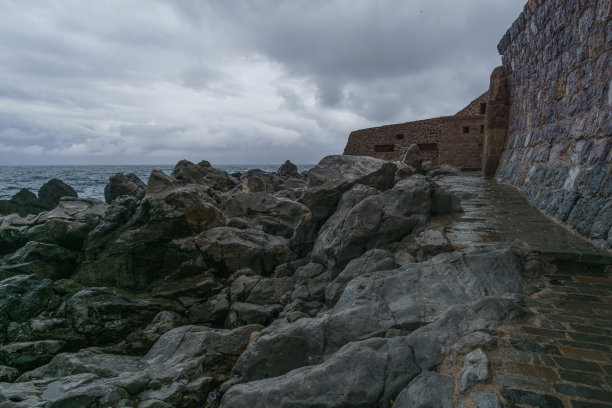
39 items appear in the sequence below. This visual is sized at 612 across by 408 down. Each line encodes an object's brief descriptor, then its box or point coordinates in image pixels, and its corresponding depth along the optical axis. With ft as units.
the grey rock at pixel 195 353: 13.82
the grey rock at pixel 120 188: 59.72
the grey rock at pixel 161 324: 18.45
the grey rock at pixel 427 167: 51.41
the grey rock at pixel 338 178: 23.72
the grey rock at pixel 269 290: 20.43
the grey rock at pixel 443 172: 46.40
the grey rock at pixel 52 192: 61.00
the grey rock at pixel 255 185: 47.32
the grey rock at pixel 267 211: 31.68
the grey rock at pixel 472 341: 8.59
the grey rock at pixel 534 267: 12.21
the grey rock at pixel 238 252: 25.01
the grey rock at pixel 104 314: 18.93
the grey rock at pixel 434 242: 14.85
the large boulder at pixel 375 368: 8.66
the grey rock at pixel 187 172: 51.16
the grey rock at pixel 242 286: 21.43
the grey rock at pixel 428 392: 7.50
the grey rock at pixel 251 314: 18.58
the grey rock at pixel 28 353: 16.37
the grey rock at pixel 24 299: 19.67
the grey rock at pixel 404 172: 36.35
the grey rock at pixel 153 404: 11.63
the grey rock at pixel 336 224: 19.10
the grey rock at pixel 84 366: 14.52
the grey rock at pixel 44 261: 26.00
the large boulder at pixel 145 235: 25.13
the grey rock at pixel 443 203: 20.61
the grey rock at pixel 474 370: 7.49
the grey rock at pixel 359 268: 15.48
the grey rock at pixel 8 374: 15.07
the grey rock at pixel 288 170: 83.29
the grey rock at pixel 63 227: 30.04
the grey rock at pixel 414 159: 47.67
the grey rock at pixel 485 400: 6.86
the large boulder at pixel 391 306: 11.30
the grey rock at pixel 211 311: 20.39
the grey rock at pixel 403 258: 15.17
